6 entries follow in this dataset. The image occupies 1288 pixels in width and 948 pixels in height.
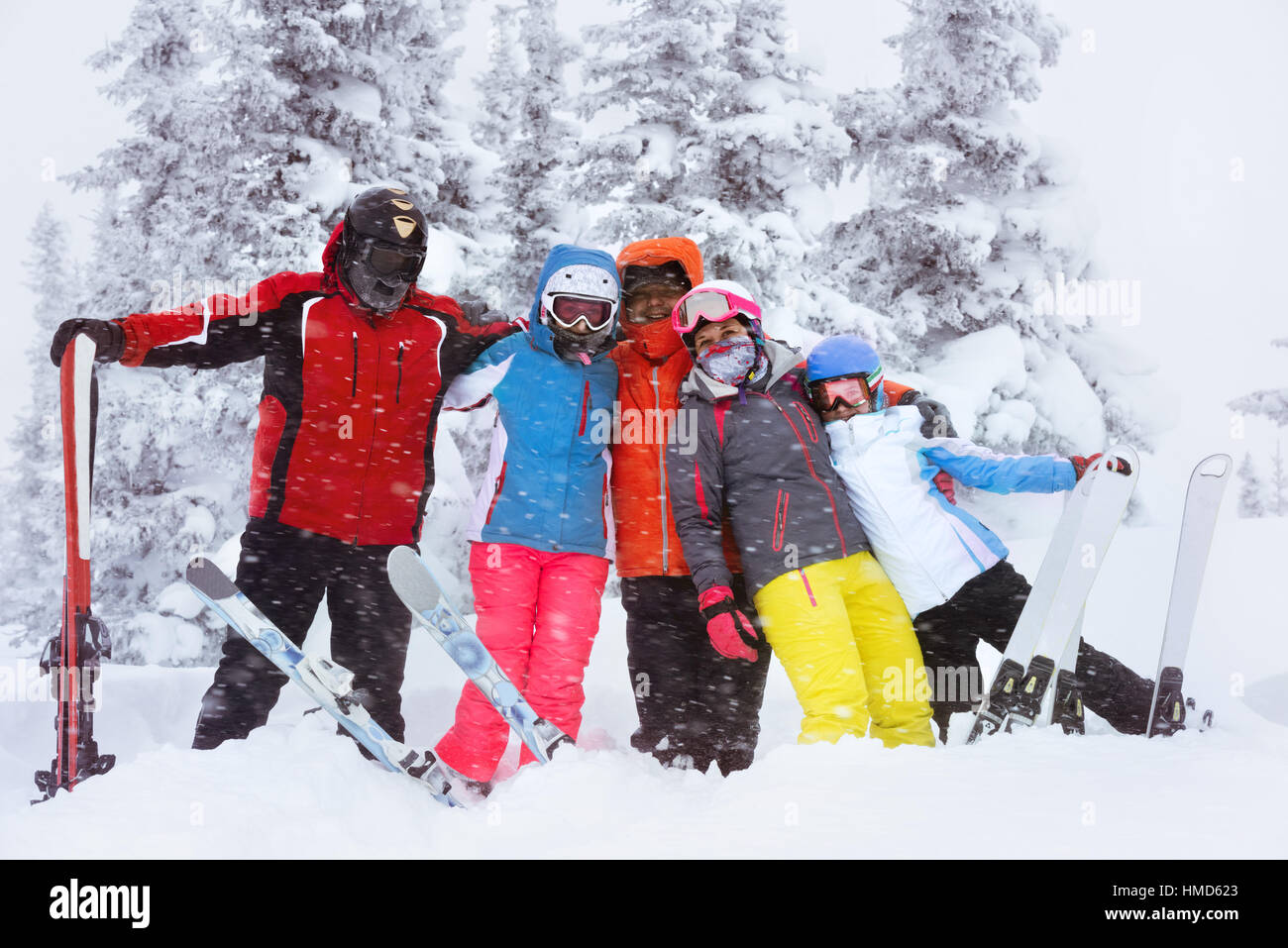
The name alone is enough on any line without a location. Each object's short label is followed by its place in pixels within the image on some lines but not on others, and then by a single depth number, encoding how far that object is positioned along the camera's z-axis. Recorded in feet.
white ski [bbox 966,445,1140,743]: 11.07
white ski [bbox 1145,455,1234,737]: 11.44
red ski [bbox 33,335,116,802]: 10.69
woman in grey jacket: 10.25
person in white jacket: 11.28
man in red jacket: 10.73
